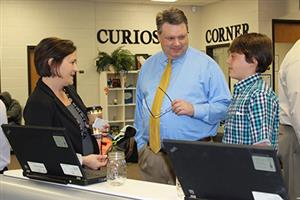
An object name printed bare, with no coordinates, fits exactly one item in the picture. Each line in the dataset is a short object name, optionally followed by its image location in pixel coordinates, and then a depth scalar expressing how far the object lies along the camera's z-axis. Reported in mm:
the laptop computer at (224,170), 1279
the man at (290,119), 3318
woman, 2318
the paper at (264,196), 1313
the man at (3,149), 3252
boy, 2180
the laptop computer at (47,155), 1823
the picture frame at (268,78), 9673
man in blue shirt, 2559
